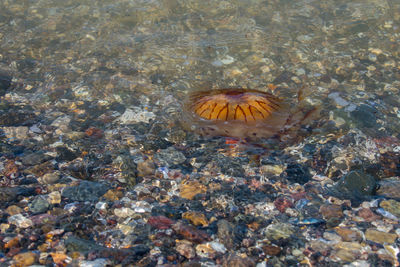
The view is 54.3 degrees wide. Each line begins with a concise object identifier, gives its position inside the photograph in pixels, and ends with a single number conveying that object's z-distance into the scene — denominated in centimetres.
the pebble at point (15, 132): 379
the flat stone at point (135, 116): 416
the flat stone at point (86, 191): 302
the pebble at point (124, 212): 288
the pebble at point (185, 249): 254
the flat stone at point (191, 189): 312
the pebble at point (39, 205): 288
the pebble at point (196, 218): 282
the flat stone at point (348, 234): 265
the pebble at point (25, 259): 239
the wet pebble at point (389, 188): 307
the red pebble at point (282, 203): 299
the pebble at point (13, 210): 283
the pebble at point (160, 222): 277
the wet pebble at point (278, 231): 270
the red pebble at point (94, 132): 390
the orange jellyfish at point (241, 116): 378
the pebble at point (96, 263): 241
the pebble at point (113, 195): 305
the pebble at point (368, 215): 283
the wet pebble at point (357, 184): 310
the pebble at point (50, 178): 319
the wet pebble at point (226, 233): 264
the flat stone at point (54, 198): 297
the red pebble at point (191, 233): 266
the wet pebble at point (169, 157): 351
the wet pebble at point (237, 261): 247
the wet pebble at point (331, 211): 288
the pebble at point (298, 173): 328
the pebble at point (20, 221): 272
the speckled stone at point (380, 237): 262
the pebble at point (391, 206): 288
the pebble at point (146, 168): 337
